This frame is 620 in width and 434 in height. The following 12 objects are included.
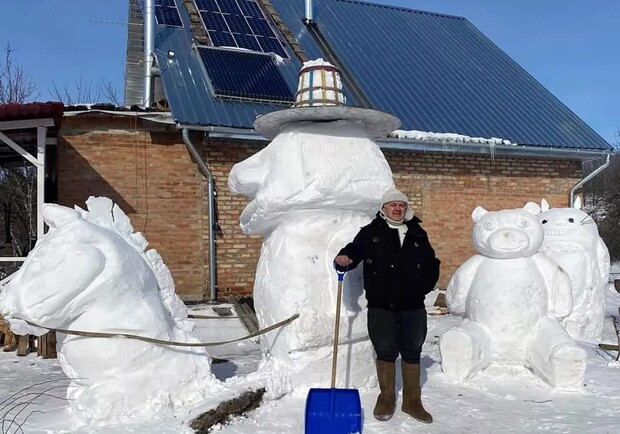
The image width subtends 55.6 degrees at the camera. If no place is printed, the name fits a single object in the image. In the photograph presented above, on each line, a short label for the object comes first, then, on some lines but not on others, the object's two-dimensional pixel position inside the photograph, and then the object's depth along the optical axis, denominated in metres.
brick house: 8.15
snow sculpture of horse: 3.15
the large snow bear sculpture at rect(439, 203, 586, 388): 4.24
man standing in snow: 3.60
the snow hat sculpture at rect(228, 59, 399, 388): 3.76
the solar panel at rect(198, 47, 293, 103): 8.73
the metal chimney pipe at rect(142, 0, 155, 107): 9.45
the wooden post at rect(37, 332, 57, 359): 5.70
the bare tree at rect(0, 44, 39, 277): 11.45
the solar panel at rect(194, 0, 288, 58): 10.05
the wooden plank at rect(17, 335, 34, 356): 5.84
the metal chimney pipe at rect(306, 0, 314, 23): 11.93
